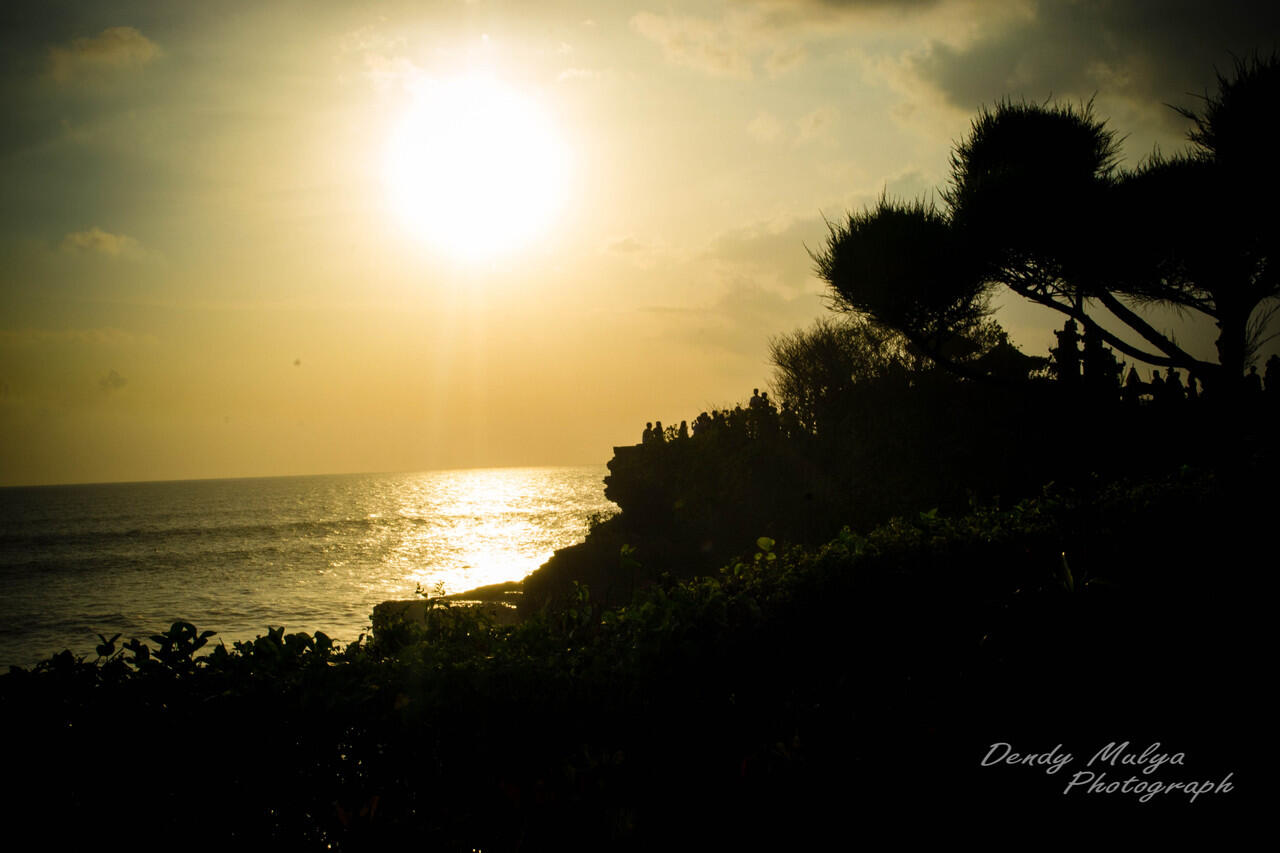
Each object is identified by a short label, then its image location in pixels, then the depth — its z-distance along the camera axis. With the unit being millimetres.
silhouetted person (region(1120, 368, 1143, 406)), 19844
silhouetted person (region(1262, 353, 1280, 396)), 20950
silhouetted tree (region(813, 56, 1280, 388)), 17656
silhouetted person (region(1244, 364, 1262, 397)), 17984
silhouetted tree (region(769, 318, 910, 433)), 27422
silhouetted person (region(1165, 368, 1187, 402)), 19641
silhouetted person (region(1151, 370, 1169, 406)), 19641
